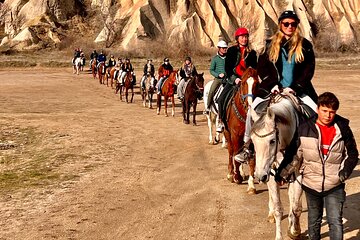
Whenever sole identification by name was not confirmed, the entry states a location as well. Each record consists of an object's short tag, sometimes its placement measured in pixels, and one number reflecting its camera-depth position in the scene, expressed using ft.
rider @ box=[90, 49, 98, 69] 122.62
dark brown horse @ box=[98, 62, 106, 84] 105.09
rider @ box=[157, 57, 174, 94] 64.08
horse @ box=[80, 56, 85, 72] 128.03
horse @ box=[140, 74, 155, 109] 67.82
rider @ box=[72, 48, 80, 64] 131.23
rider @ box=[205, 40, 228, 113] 35.76
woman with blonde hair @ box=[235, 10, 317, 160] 19.72
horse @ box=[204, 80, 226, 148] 39.93
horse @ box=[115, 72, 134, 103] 75.02
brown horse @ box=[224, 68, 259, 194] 25.04
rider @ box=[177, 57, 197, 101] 54.44
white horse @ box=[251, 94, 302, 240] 15.75
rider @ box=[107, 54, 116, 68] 102.82
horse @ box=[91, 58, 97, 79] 117.39
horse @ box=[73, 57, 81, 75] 127.34
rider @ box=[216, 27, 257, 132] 29.07
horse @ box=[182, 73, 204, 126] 51.88
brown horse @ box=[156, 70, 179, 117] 59.88
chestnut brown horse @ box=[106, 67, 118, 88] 92.71
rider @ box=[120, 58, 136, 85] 78.45
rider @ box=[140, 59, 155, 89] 70.54
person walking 14.74
